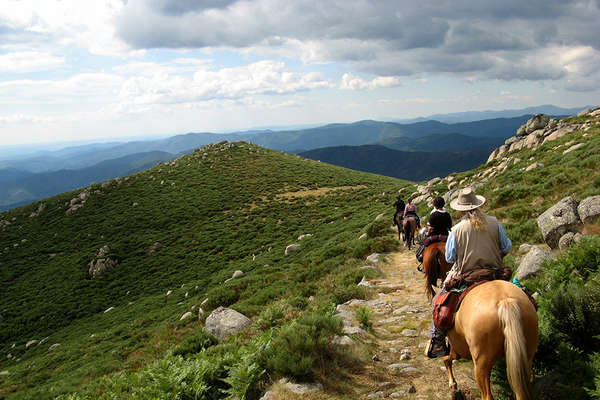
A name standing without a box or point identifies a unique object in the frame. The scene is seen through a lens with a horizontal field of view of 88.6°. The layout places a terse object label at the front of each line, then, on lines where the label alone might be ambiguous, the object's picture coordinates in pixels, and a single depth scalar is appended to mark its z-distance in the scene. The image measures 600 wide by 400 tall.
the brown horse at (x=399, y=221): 17.57
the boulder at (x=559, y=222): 8.65
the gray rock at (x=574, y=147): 20.61
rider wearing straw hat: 5.04
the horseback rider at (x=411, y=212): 15.35
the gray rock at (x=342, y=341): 6.15
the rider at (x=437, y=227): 8.98
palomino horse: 3.48
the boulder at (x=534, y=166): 20.19
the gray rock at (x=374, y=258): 14.63
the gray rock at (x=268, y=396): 4.85
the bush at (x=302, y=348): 5.27
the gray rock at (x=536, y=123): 35.56
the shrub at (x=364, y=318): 7.50
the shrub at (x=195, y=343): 9.63
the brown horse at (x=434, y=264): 8.68
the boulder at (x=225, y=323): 10.80
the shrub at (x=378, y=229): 20.21
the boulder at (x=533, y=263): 6.93
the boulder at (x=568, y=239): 8.00
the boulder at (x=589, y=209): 8.55
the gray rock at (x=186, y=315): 16.33
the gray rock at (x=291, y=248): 25.44
